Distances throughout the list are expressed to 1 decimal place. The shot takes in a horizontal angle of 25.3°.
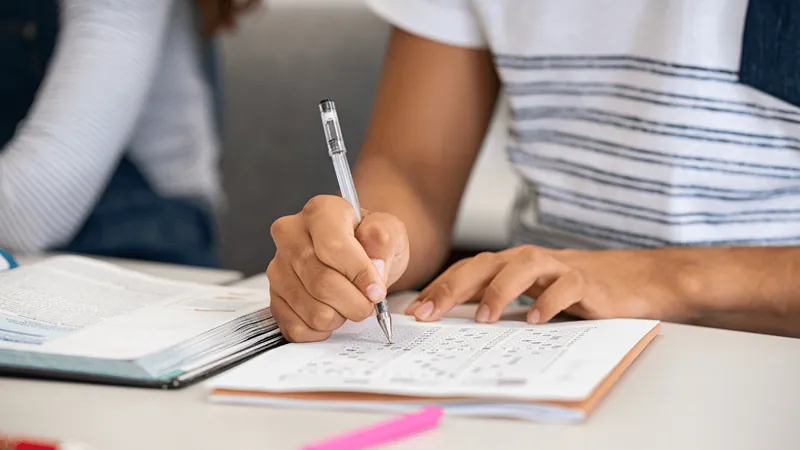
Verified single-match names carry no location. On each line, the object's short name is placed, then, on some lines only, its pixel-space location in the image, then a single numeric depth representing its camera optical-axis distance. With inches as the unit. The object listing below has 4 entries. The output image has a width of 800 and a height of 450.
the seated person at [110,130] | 54.3
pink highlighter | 34.2
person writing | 41.3
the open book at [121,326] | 38.3
